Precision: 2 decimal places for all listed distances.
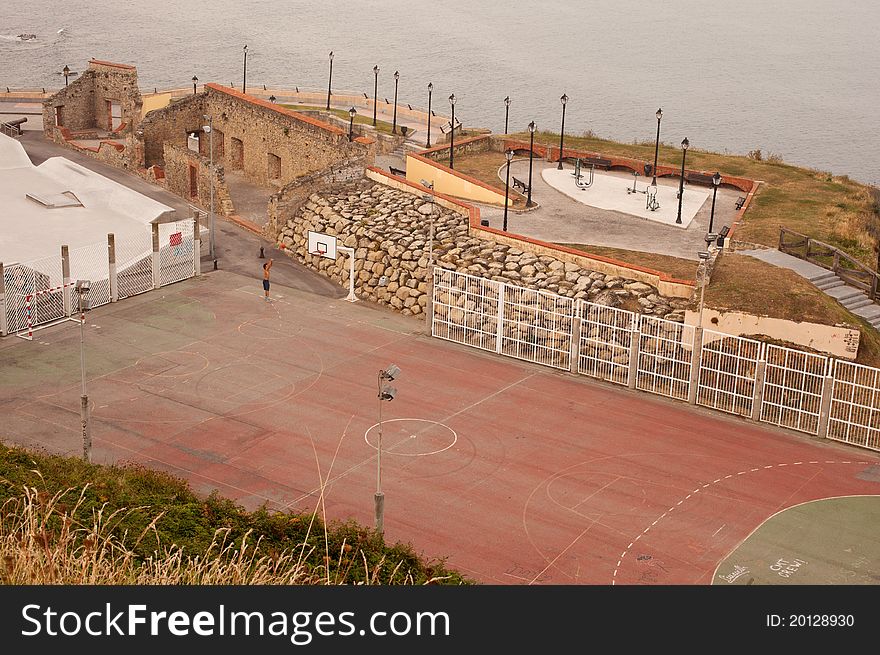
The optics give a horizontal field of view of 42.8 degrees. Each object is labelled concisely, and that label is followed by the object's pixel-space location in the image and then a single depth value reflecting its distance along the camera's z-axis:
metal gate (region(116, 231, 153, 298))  43.84
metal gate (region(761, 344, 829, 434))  34.09
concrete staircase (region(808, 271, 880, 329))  37.97
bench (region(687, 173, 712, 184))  52.43
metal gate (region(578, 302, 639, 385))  37.44
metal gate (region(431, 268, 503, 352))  40.19
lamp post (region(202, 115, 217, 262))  48.25
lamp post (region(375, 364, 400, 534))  24.92
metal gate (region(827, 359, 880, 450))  33.16
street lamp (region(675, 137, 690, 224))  45.14
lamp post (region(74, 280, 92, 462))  29.13
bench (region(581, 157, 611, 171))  55.04
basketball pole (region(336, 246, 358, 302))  45.03
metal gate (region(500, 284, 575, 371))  38.84
